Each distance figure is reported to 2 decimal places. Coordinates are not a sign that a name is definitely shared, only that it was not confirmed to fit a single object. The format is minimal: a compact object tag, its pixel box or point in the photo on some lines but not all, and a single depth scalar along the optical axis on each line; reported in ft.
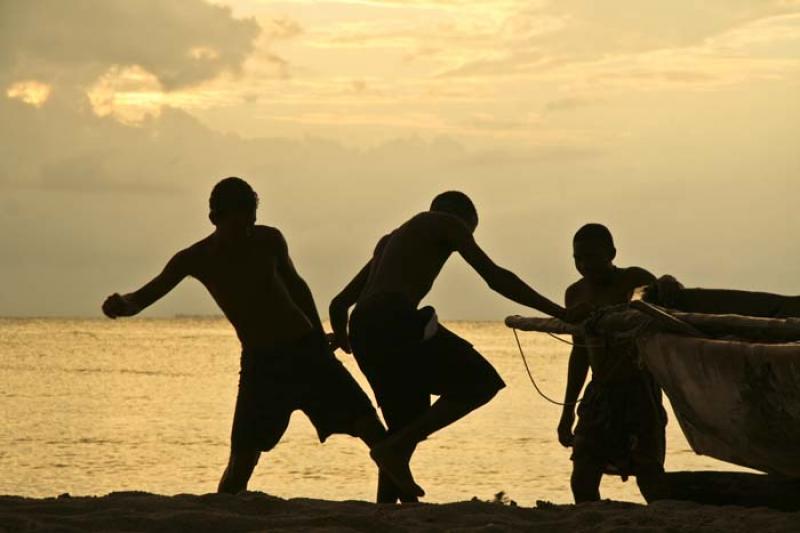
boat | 35.78
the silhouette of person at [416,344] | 44.09
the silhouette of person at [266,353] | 44.78
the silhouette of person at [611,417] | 45.91
